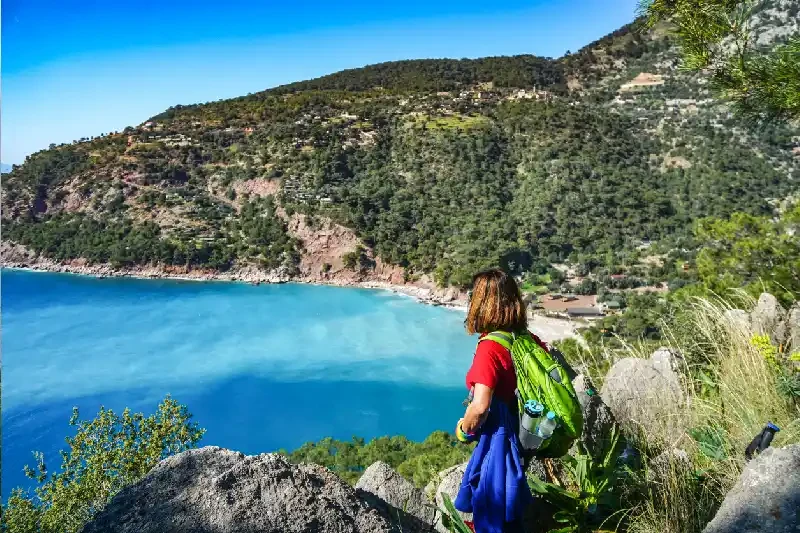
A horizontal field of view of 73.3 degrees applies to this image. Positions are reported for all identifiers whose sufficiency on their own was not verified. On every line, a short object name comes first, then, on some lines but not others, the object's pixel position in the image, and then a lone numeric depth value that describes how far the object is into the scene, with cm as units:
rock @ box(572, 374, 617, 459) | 212
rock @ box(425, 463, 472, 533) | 215
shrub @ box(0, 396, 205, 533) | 779
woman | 155
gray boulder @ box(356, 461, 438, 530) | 190
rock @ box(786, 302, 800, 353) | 264
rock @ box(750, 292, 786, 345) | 275
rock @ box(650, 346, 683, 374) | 257
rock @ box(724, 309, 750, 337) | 243
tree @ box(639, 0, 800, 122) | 343
